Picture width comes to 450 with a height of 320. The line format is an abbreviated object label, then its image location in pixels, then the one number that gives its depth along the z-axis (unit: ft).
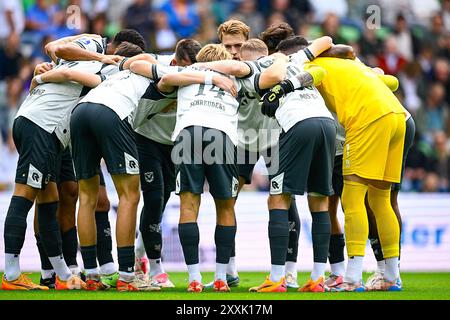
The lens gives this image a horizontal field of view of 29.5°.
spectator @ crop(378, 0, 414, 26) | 51.75
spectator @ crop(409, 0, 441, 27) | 52.31
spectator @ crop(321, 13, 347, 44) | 48.52
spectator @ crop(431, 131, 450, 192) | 46.42
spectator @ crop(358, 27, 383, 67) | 49.49
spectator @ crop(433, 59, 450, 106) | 50.14
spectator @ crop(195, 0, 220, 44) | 49.55
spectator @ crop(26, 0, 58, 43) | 49.47
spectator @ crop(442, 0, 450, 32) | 52.61
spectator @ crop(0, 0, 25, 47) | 49.80
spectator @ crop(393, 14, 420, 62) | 50.72
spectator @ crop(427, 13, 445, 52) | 51.60
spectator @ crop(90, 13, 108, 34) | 48.62
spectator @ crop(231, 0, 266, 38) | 50.06
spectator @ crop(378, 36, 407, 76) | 49.62
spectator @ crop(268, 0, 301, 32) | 50.26
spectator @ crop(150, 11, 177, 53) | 48.42
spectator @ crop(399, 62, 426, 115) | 49.52
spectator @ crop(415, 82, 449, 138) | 48.78
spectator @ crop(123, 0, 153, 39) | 48.93
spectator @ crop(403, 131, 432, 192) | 46.06
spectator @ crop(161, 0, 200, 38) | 49.96
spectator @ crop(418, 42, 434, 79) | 50.62
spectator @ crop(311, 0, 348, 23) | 51.11
